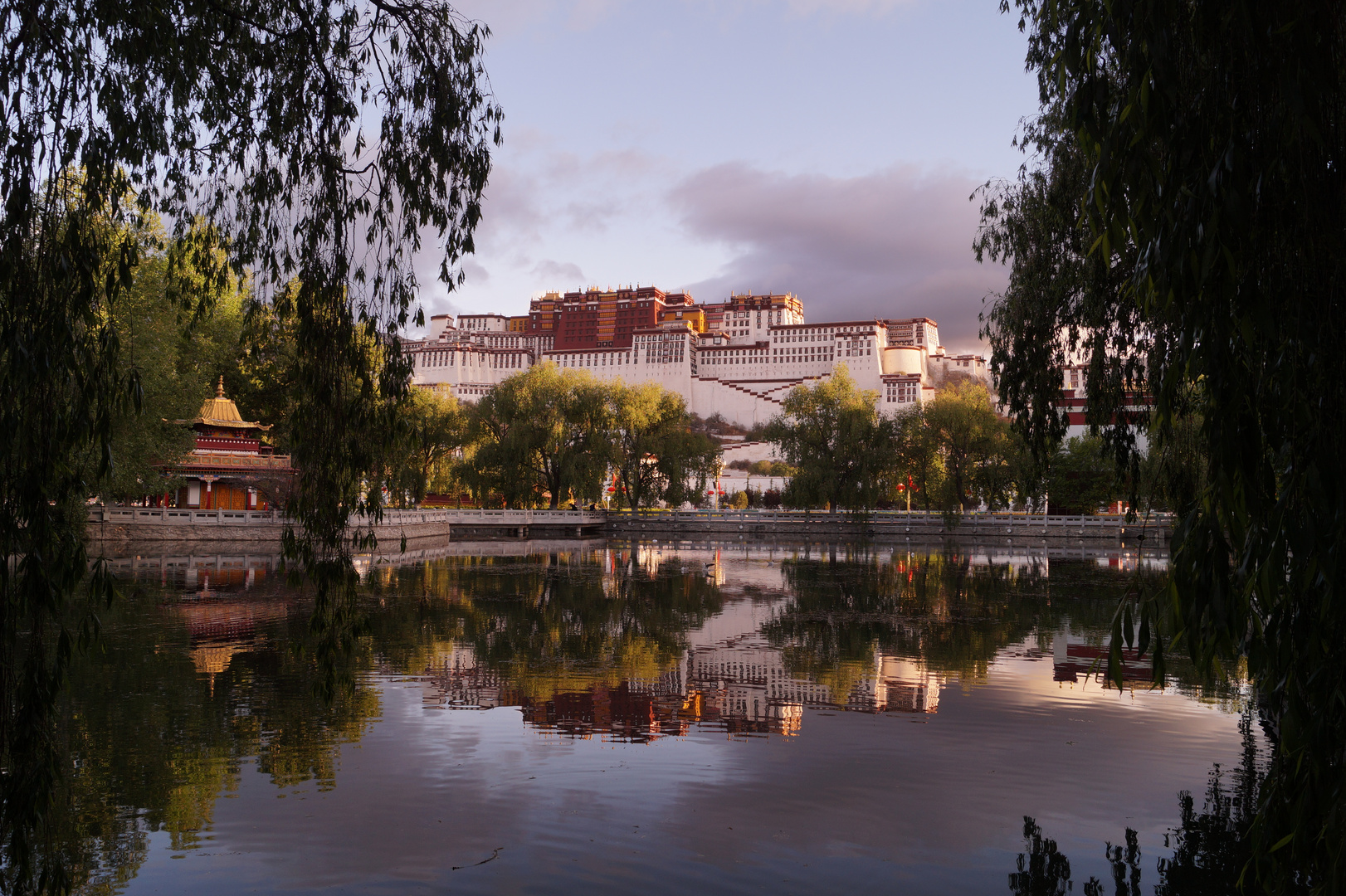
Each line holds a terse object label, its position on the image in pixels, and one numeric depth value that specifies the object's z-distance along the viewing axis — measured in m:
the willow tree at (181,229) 4.19
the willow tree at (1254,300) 3.15
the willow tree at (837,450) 53.81
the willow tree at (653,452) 58.66
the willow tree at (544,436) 55.38
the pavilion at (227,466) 41.94
